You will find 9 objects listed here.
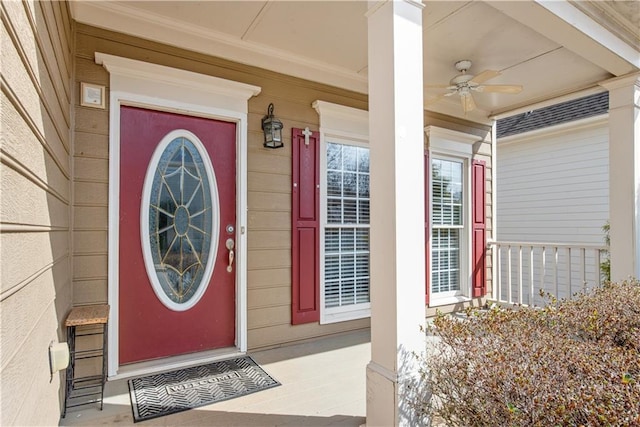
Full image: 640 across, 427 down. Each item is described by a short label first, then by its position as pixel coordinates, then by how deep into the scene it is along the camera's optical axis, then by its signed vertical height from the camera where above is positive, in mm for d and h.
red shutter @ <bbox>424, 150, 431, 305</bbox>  4227 -34
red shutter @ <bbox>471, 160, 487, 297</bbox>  4707 -92
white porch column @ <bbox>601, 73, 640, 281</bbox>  3387 +452
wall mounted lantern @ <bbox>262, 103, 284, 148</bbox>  3049 +796
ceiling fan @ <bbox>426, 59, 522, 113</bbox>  3207 +1291
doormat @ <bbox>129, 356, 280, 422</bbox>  2131 -1112
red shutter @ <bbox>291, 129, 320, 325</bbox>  3256 -73
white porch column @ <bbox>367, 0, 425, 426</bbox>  1715 +61
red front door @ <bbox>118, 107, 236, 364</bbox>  2611 -95
